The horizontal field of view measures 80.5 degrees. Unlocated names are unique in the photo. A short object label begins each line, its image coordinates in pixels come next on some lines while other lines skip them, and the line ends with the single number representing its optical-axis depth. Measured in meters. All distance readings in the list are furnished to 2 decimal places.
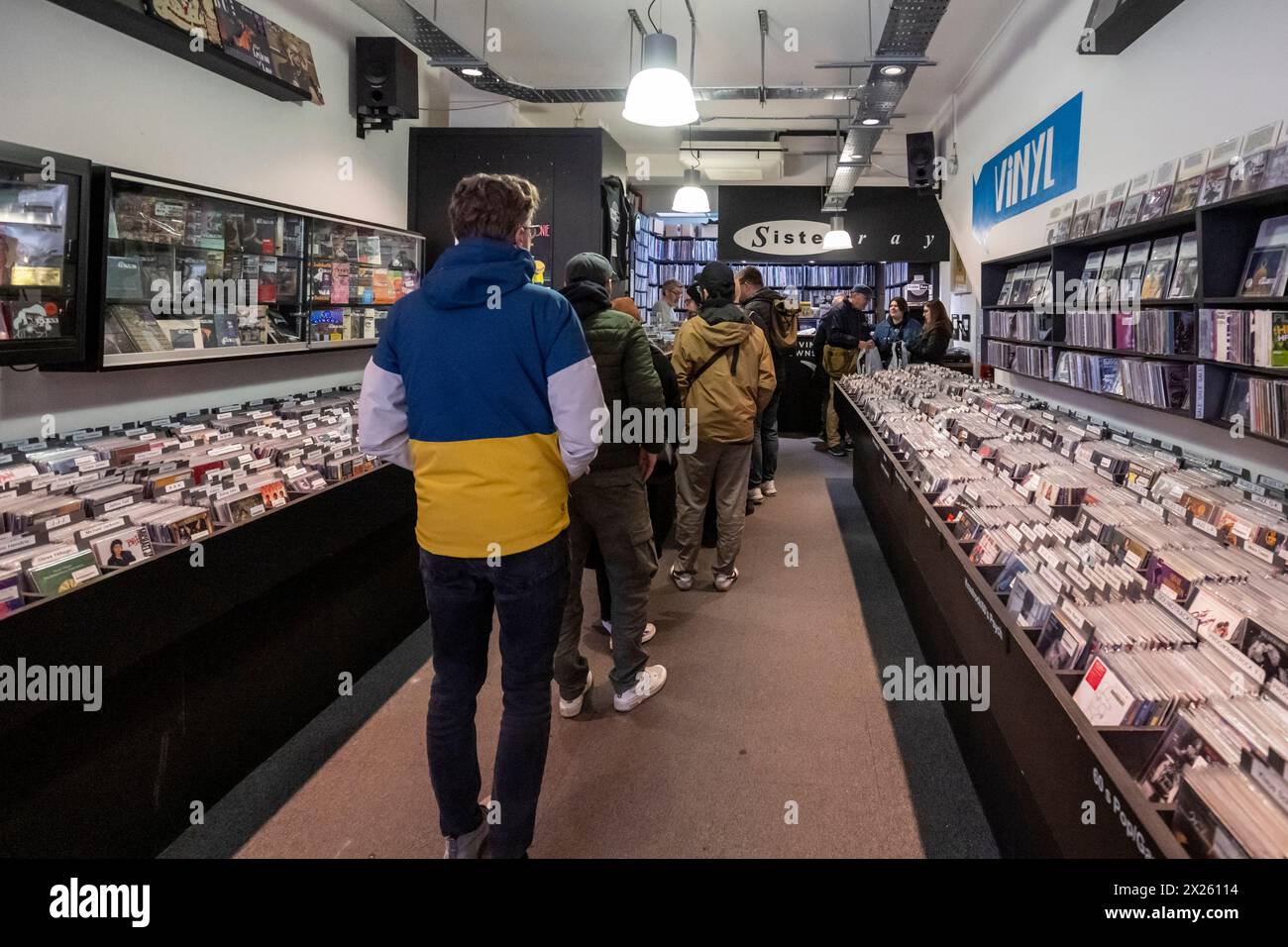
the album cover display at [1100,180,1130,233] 3.90
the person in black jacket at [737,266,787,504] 5.39
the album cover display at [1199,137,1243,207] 2.90
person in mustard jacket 3.94
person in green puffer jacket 2.60
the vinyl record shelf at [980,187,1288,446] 2.71
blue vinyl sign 4.93
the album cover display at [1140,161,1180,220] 3.39
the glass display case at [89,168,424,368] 2.93
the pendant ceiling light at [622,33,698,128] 3.73
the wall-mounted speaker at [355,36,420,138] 4.85
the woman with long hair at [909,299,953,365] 7.73
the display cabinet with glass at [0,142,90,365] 2.34
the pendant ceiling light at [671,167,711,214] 8.56
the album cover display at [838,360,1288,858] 1.21
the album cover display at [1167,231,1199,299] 3.20
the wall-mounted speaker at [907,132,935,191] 7.91
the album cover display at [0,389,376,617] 1.86
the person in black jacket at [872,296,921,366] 8.66
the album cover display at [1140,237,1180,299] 3.44
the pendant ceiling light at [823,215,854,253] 10.09
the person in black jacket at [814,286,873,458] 8.34
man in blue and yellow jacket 1.79
